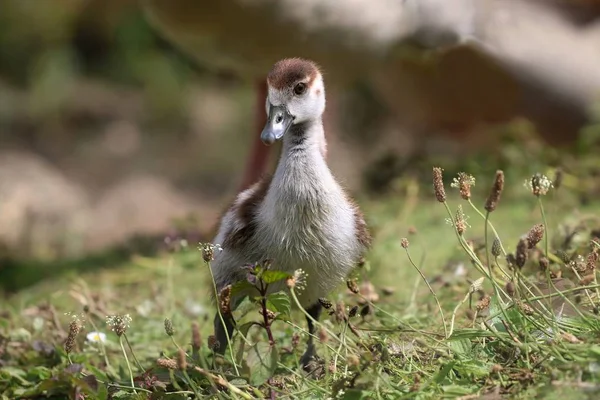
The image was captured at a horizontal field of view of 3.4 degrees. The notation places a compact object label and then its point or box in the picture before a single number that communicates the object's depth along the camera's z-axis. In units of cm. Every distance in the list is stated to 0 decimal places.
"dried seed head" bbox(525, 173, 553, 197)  562
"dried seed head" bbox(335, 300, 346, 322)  563
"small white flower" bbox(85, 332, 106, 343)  576
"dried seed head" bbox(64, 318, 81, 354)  566
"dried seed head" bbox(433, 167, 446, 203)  564
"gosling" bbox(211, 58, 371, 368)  569
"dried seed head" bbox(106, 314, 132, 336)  565
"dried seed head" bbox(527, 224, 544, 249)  563
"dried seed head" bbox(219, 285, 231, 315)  566
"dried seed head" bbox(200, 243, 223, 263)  563
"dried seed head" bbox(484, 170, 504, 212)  561
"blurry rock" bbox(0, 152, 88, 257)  768
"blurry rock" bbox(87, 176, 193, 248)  906
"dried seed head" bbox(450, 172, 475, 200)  564
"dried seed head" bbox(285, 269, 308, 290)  562
